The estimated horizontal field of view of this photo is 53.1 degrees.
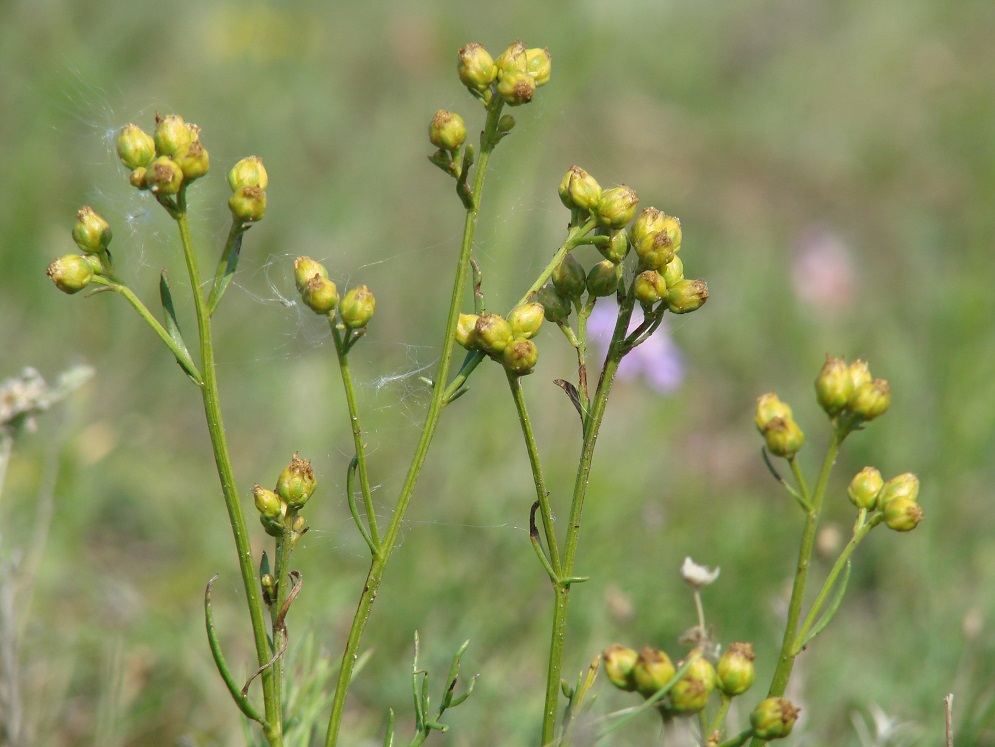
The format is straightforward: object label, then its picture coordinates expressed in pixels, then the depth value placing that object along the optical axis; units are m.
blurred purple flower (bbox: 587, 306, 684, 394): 3.55
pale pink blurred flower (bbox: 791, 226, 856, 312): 4.66
